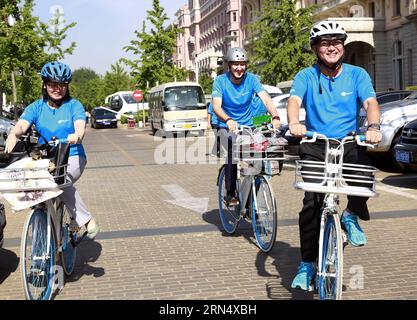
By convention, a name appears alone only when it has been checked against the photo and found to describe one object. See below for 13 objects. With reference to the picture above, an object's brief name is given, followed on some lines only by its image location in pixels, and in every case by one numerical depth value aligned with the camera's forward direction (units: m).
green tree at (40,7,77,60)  41.75
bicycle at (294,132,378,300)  3.78
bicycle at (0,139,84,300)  4.28
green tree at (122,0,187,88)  45.19
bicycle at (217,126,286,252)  5.72
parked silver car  12.26
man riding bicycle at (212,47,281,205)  6.33
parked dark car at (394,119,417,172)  10.02
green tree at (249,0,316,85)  36.97
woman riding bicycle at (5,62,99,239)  4.91
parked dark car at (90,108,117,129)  52.16
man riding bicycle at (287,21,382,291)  4.32
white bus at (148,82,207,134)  30.16
